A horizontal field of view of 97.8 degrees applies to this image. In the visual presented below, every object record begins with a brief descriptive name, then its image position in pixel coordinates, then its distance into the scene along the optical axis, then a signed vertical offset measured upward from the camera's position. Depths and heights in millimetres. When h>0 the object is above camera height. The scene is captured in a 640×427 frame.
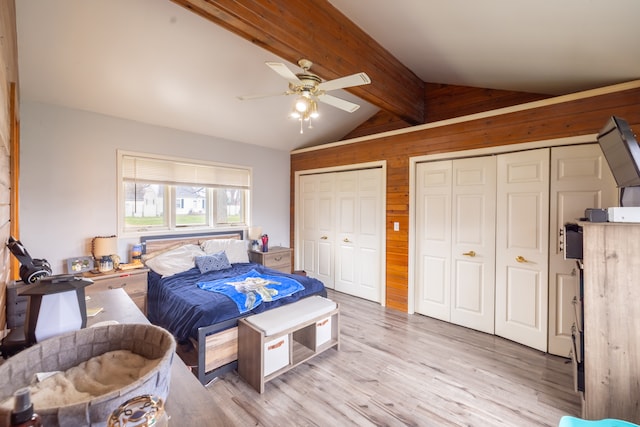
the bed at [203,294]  2283 -807
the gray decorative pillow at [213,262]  3498 -664
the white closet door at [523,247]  2777 -365
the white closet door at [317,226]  4691 -253
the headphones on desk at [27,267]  1306 -278
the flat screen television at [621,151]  1616 +373
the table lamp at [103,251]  3074 -447
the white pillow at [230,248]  3921 -533
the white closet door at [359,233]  4082 -332
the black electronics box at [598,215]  1817 -21
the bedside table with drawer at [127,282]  2896 -772
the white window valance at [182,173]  3516 +539
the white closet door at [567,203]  2492 +82
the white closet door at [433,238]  3439 -344
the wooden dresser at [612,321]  1710 -686
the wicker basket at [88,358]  585 -426
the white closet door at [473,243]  3121 -363
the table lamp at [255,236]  4566 -411
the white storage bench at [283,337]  2189 -1089
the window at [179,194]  3527 +241
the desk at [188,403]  740 -554
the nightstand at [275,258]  4458 -772
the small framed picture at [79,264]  3012 -589
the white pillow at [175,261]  3350 -623
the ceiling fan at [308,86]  1939 +948
